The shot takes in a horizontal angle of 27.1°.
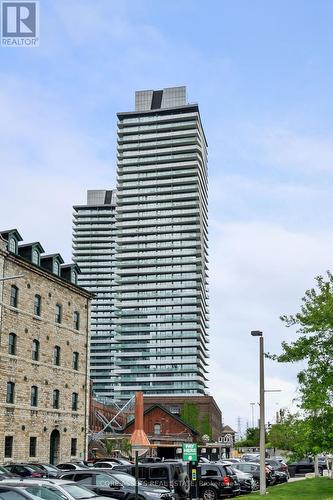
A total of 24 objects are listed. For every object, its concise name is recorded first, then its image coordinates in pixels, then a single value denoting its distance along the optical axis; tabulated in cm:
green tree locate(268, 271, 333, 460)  2956
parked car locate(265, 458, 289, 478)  5173
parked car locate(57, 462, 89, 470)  3896
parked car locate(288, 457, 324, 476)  6138
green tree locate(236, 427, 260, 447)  14525
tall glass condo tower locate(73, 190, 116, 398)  19136
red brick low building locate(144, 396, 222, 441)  12644
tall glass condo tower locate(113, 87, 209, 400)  18212
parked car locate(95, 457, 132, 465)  4353
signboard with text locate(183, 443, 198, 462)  2375
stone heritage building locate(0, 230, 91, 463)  4450
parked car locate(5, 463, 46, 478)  3352
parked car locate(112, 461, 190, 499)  2686
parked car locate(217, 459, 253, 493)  3806
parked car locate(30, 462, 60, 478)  3404
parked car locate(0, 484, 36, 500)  1595
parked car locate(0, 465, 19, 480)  3008
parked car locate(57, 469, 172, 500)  2333
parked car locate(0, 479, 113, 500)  1739
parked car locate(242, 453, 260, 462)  7031
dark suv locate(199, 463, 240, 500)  3250
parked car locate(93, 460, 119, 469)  3931
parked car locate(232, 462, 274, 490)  4294
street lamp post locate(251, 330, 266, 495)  3148
